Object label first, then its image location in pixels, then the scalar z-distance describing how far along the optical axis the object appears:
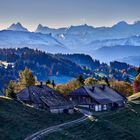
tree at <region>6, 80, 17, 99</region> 126.66
